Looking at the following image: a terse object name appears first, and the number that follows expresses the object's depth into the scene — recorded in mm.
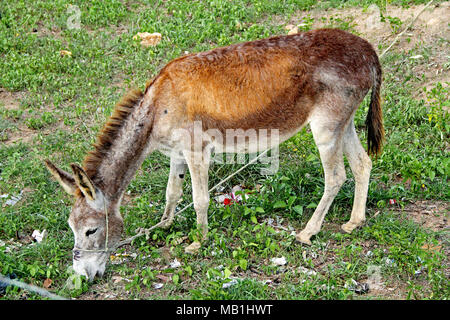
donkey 5766
